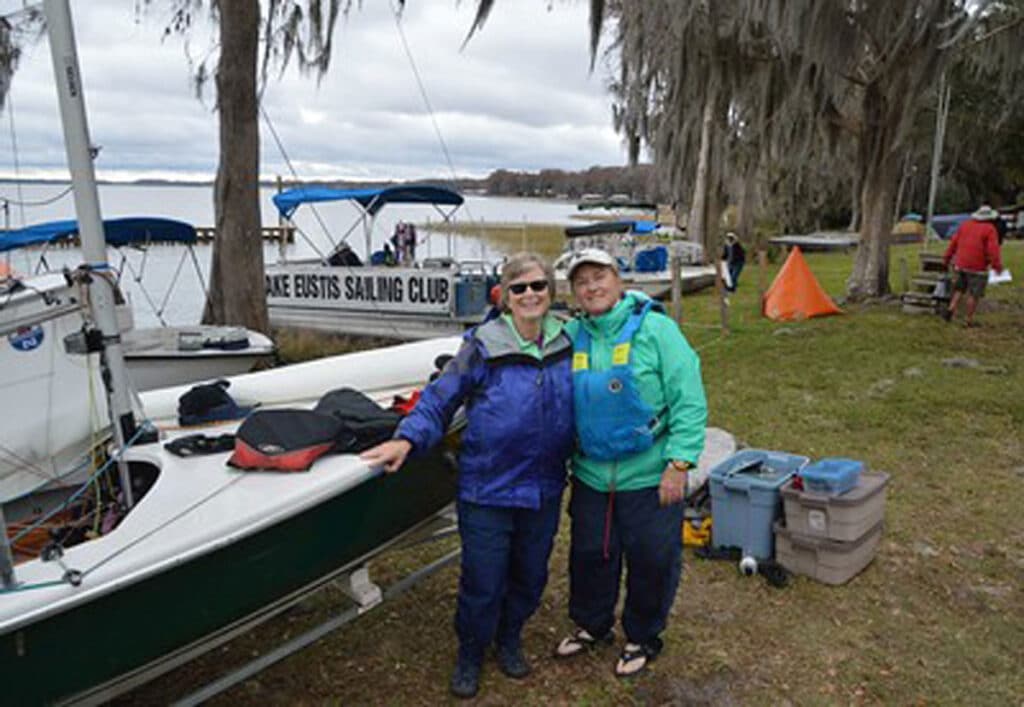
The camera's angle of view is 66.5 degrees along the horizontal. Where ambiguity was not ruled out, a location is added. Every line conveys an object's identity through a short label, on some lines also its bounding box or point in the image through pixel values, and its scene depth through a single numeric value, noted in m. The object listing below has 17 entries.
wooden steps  11.64
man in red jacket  10.31
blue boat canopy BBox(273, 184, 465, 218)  12.69
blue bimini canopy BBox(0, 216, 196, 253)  8.48
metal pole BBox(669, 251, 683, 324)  9.28
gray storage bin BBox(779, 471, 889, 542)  3.90
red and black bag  2.96
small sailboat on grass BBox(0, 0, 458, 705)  2.24
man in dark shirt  17.39
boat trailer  2.88
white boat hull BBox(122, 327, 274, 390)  8.30
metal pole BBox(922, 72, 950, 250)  18.33
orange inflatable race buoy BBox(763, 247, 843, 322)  12.21
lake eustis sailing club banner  11.96
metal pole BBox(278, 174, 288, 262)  13.20
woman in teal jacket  2.88
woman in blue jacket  2.88
